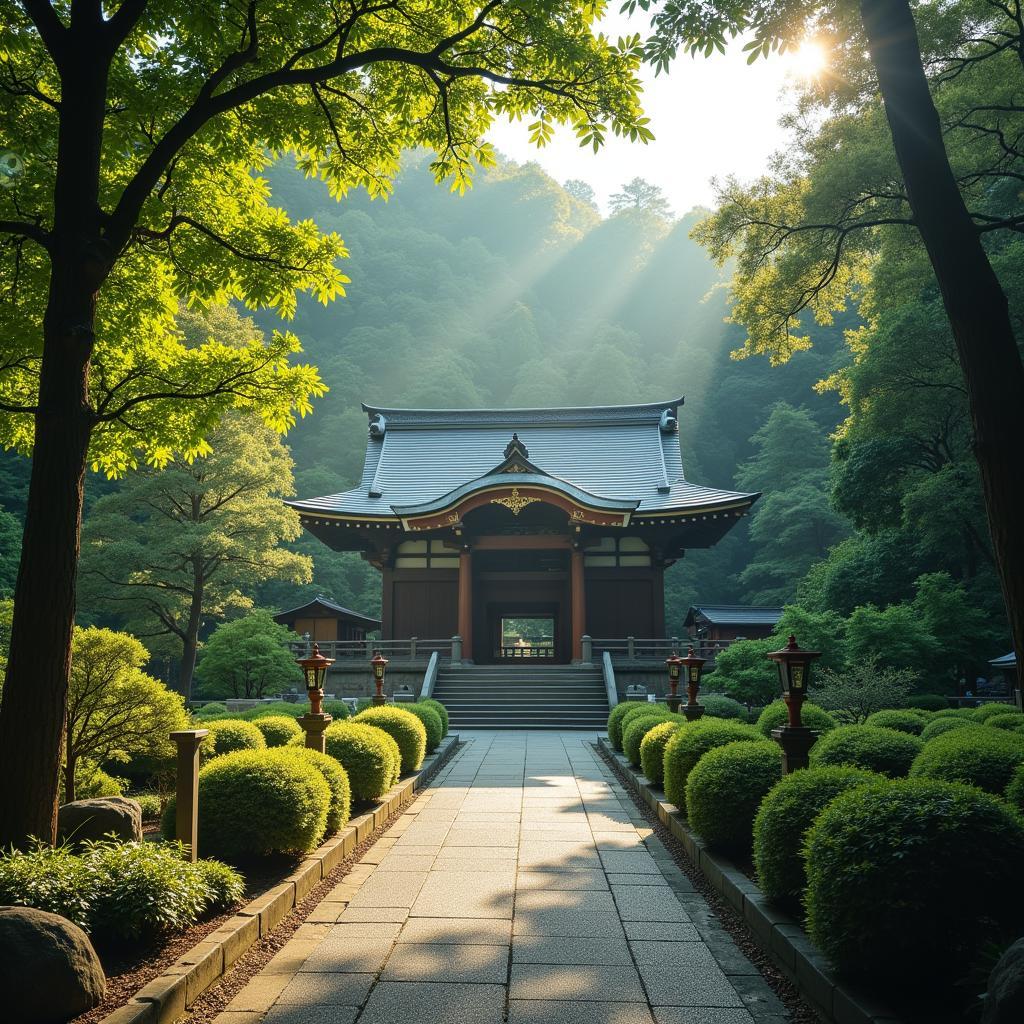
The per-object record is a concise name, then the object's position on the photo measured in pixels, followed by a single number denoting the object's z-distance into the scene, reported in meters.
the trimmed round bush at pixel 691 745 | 6.52
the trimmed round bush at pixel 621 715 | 11.35
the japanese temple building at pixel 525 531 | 20.41
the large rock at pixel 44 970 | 2.80
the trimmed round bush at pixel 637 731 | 9.66
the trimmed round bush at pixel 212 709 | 15.48
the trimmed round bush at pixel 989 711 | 9.19
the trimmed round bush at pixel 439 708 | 13.61
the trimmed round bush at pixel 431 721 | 11.77
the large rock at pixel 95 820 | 5.34
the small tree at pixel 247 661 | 17.84
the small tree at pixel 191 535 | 20.03
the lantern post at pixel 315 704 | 6.82
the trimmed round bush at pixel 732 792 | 5.38
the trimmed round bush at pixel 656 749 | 8.23
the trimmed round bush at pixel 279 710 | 12.90
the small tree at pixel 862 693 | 11.95
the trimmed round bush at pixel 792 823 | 4.06
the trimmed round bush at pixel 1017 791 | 4.02
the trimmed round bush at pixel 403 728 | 9.34
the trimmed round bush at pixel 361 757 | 7.16
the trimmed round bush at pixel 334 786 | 5.99
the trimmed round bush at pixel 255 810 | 4.93
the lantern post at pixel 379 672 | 12.23
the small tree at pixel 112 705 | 7.43
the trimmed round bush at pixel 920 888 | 2.93
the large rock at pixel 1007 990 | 2.29
